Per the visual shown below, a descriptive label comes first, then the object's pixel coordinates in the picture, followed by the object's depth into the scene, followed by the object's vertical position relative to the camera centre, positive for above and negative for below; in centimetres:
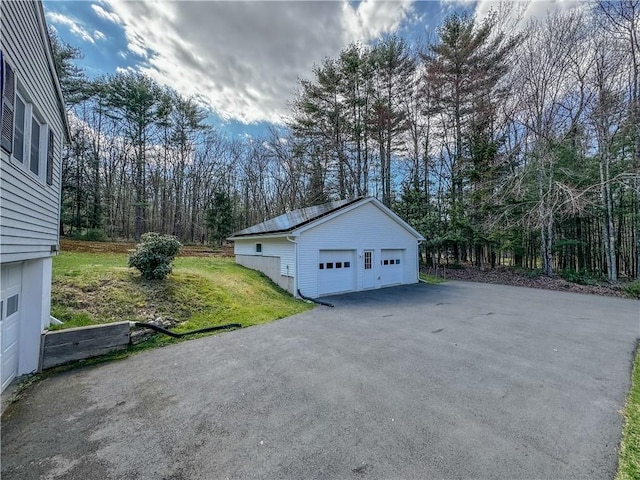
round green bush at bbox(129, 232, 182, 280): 776 -16
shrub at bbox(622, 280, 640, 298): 1092 -153
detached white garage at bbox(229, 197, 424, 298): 1064 +9
